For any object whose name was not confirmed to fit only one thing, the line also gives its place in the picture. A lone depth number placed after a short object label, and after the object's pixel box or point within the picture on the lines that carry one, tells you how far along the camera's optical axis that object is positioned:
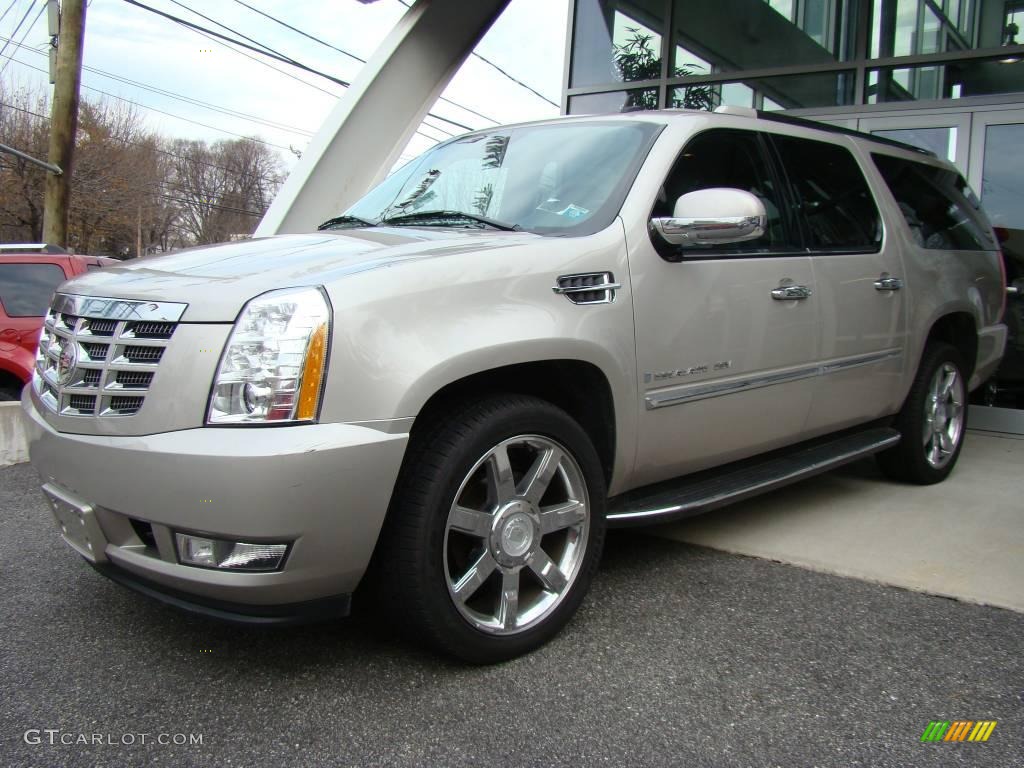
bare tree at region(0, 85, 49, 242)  32.94
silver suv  2.18
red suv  6.86
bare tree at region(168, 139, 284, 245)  50.47
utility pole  12.46
